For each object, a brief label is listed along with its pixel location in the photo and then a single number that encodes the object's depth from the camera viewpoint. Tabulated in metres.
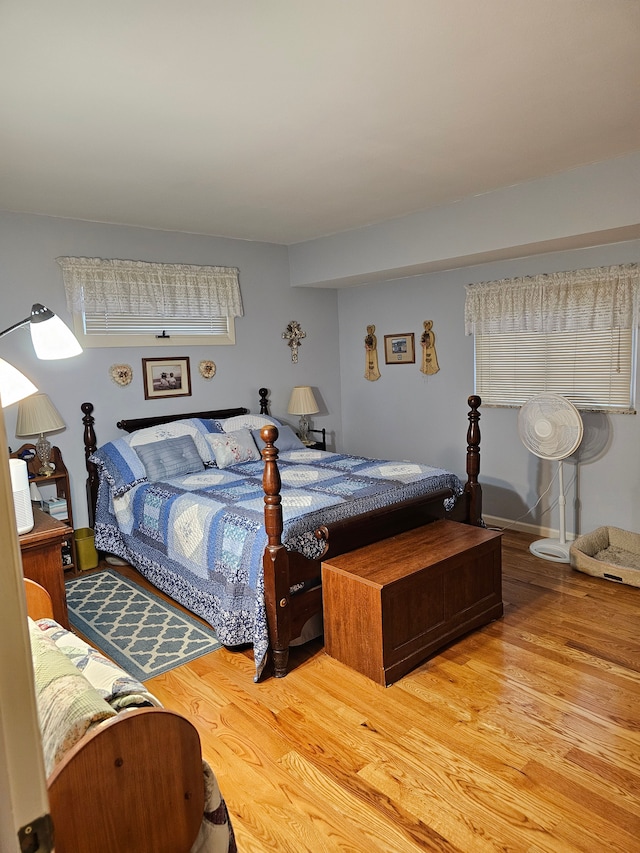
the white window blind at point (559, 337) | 3.94
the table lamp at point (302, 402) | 5.29
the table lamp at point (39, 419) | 3.80
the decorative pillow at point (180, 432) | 4.16
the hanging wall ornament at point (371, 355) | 5.55
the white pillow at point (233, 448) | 4.34
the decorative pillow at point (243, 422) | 4.67
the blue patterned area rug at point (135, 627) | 2.94
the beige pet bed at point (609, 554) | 3.58
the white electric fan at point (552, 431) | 3.82
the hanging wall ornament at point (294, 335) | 5.44
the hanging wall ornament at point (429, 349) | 5.05
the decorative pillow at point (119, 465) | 3.92
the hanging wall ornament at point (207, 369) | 4.85
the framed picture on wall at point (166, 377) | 4.55
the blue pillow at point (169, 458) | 3.99
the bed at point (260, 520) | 2.74
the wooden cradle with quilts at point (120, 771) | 1.11
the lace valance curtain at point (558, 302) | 3.87
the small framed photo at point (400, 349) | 5.25
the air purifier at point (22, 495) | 2.30
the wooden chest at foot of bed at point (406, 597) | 2.63
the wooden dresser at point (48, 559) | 2.31
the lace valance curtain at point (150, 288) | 4.14
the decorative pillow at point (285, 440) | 4.71
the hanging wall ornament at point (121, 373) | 4.36
